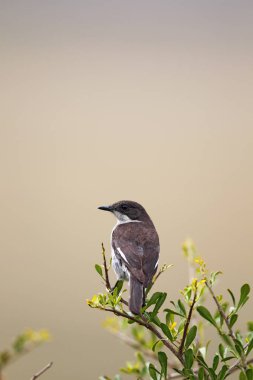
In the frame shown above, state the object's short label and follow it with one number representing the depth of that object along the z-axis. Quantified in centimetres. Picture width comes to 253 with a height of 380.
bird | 813
